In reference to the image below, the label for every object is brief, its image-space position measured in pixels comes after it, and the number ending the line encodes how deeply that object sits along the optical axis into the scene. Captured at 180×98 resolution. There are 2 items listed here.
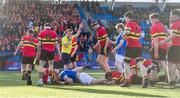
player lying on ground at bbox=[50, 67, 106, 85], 17.20
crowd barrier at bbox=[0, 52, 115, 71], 31.84
